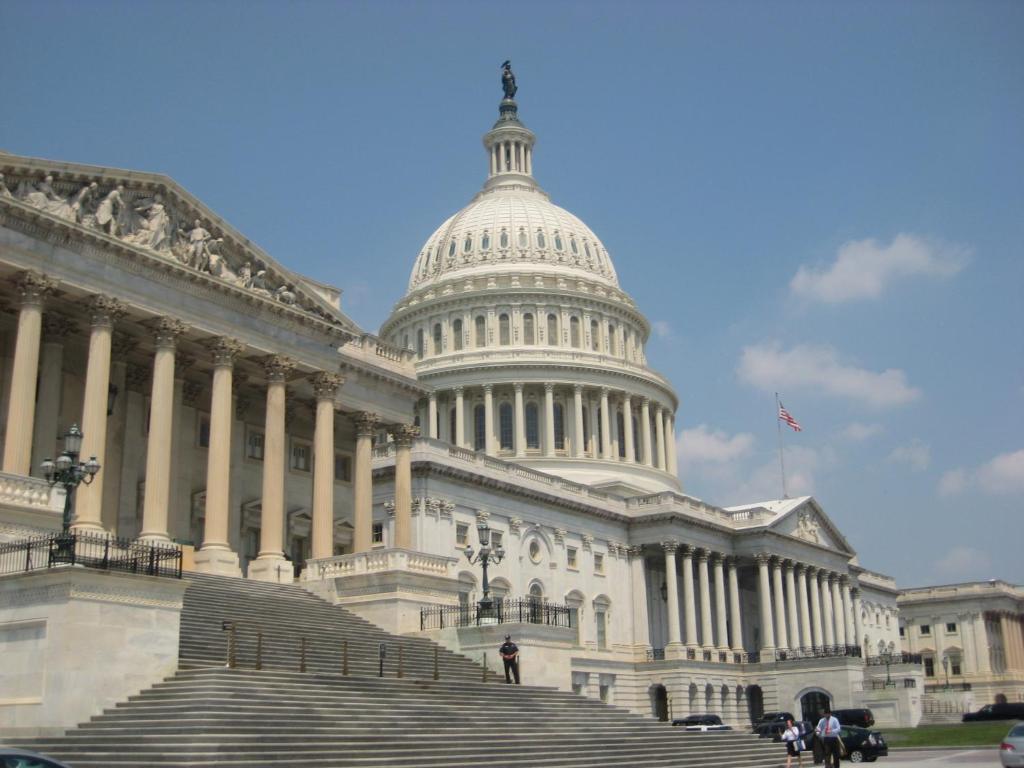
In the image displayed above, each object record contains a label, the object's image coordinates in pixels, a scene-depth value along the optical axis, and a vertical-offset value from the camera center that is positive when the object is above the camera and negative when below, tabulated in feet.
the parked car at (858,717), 220.43 -1.32
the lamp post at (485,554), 143.74 +18.23
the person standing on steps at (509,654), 131.54 +6.14
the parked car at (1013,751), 108.37 -3.75
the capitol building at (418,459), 133.39 +39.97
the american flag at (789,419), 341.06 +76.58
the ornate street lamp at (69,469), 97.04 +19.37
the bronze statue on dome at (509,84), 447.01 +216.63
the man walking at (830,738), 118.83 -2.61
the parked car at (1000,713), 275.59 -1.31
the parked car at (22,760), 60.95 -1.73
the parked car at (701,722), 201.58 -1.54
